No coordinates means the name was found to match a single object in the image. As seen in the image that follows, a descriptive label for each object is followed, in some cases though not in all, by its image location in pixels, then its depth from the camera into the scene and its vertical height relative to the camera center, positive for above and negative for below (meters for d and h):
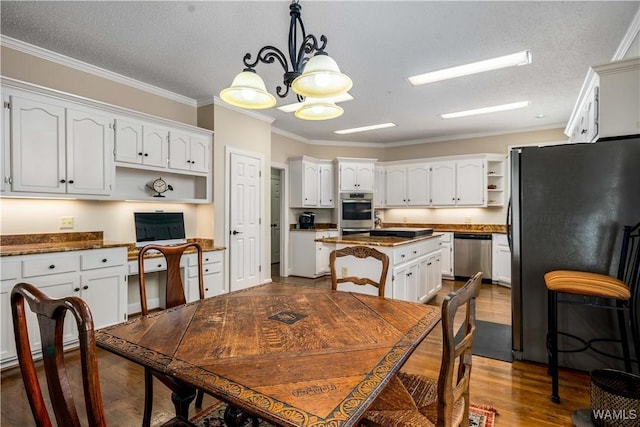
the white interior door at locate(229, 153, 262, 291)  4.62 -0.14
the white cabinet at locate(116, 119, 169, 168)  3.48 +0.76
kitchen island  3.36 -0.60
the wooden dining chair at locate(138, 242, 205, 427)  1.77 -0.44
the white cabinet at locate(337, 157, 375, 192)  6.62 +0.75
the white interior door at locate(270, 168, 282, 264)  7.66 -0.10
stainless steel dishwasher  5.70 -0.76
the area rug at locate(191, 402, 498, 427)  1.92 -1.24
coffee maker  6.54 -0.19
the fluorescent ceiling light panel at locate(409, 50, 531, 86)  3.27 +1.53
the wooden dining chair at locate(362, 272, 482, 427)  1.01 -0.78
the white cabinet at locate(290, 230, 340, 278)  6.11 -0.81
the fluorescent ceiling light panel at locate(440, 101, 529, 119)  4.66 +1.52
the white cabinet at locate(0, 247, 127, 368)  2.52 -0.60
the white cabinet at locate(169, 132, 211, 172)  3.96 +0.75
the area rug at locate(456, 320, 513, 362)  2.88 -1.25
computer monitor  3.87 -0.20
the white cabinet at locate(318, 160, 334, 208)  6.63 +0.56
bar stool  2.06 -0.50
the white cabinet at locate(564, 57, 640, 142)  2.46 +0.87
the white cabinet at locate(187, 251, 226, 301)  3.83 -0.76
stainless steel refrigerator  2.43 -0.10
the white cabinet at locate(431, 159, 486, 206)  6.04 +0.54
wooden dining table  0.88 -0.50
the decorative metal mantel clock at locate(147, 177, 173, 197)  3.98 +0.31
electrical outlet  3.29 -0.10
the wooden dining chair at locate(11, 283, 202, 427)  0.72 -0.35
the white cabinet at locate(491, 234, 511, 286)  5.48 -0.80
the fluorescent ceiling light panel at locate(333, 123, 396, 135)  5.78 +1.52
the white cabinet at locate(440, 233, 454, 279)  5.97 -0.80
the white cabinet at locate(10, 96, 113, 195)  2.78 +0.59
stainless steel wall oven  6.62 +0.01
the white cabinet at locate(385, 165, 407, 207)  6.79 +0.54
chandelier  1.64 +0.70
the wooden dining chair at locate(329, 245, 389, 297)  2.07 -0.31
